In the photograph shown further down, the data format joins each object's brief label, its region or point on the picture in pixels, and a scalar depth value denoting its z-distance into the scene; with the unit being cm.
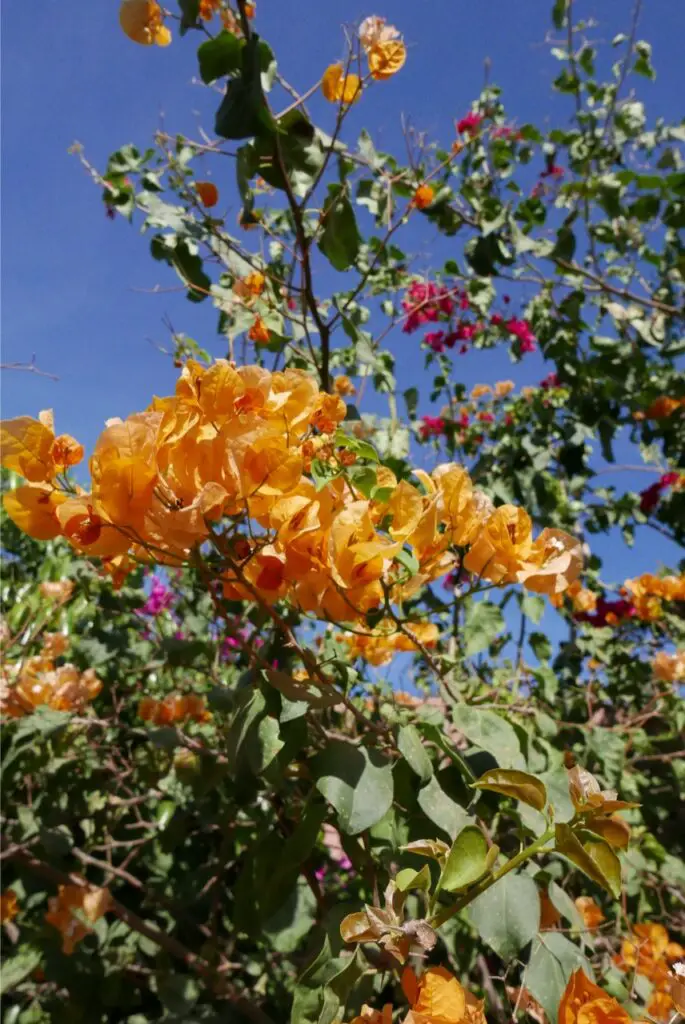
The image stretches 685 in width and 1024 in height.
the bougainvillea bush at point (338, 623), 52
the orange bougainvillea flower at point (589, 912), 104
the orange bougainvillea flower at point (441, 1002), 44
